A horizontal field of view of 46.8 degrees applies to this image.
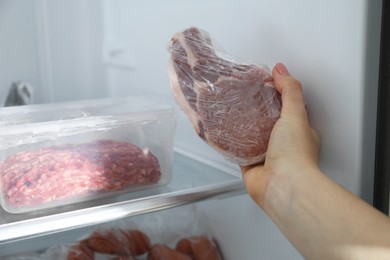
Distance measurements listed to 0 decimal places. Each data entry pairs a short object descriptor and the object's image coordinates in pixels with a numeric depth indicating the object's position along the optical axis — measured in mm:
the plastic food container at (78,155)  706
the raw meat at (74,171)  701
